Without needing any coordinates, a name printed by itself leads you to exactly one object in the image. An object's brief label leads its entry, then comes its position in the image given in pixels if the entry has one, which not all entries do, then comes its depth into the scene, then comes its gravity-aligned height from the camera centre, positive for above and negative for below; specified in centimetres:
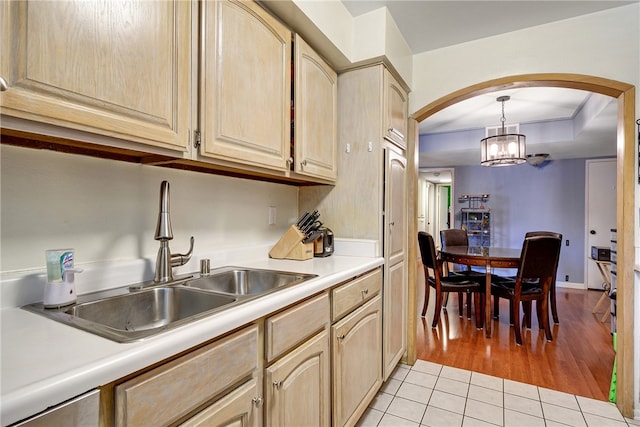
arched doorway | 185 -5
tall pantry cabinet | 201 +22
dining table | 299 -45
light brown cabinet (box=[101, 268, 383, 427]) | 70 -50
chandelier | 344 +72
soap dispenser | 92 -20
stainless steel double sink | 81 -30
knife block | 187 -21
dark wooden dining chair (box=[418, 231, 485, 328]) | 315 -71
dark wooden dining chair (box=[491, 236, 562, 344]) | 280 -54
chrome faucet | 124 -10
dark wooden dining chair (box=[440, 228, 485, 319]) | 425 -33
